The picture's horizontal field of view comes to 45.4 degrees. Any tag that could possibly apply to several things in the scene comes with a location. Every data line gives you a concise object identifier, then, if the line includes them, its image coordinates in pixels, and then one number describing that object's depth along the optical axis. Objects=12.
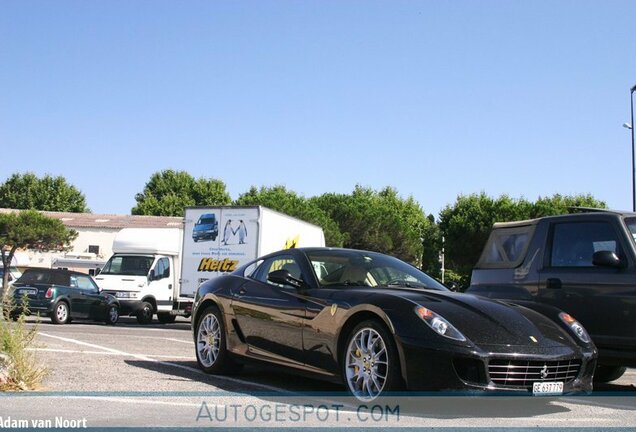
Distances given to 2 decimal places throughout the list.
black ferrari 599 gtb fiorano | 5.64
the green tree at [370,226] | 66.56
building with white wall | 66.06
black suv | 7.13
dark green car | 19.75
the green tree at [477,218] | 56.38
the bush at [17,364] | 6.45
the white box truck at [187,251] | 19.25
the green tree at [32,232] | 44.06
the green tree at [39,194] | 82.19
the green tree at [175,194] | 83.69
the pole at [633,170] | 28.77
